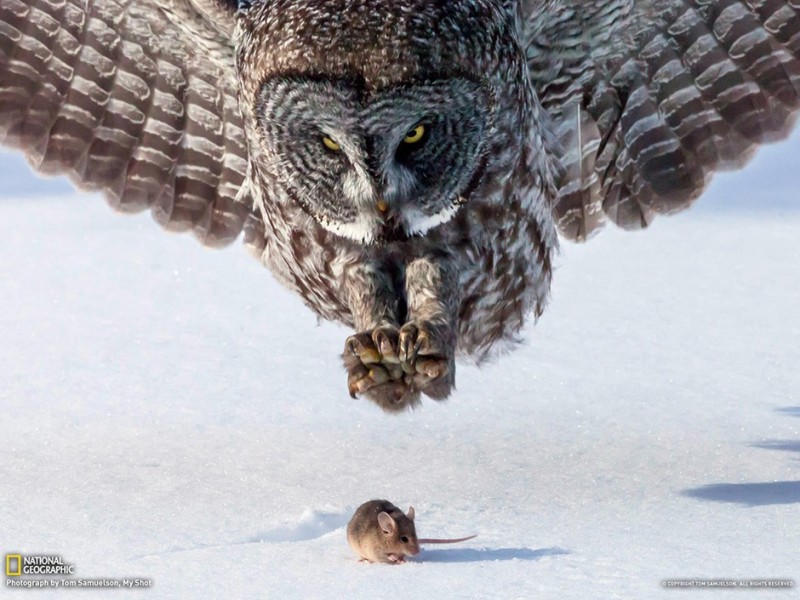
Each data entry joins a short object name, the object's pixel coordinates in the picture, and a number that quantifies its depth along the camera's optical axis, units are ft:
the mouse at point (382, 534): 23.73
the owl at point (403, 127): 25.04
